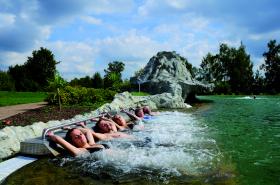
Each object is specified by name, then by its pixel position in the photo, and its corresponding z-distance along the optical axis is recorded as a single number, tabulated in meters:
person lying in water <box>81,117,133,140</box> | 6.95
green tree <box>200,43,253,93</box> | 53.37
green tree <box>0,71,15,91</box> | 36.01
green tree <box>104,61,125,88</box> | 24.41
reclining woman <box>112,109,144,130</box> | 8.75
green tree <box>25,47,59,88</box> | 41.07
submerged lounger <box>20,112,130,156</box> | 5.34
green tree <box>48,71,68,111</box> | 13.66
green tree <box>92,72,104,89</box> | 38.47
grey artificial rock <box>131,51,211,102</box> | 24.34
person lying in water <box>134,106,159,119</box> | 11.67
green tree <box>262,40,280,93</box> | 51.63
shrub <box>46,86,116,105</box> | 16.25
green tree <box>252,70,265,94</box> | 51.58
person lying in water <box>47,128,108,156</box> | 5.40
